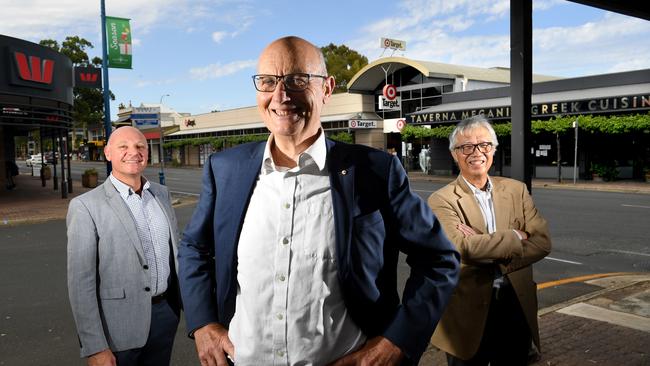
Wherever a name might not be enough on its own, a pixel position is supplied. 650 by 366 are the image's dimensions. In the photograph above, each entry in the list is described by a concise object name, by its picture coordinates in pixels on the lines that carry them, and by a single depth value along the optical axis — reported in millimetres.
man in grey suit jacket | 2500
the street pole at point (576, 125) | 20852
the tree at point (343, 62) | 61000
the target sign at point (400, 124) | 30781
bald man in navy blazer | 1730
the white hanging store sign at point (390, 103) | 33094
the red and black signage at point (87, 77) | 21406
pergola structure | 3664
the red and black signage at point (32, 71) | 16688
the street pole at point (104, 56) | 18844
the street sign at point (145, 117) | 16502
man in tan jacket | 2822
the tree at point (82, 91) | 53000
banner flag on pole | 18438
